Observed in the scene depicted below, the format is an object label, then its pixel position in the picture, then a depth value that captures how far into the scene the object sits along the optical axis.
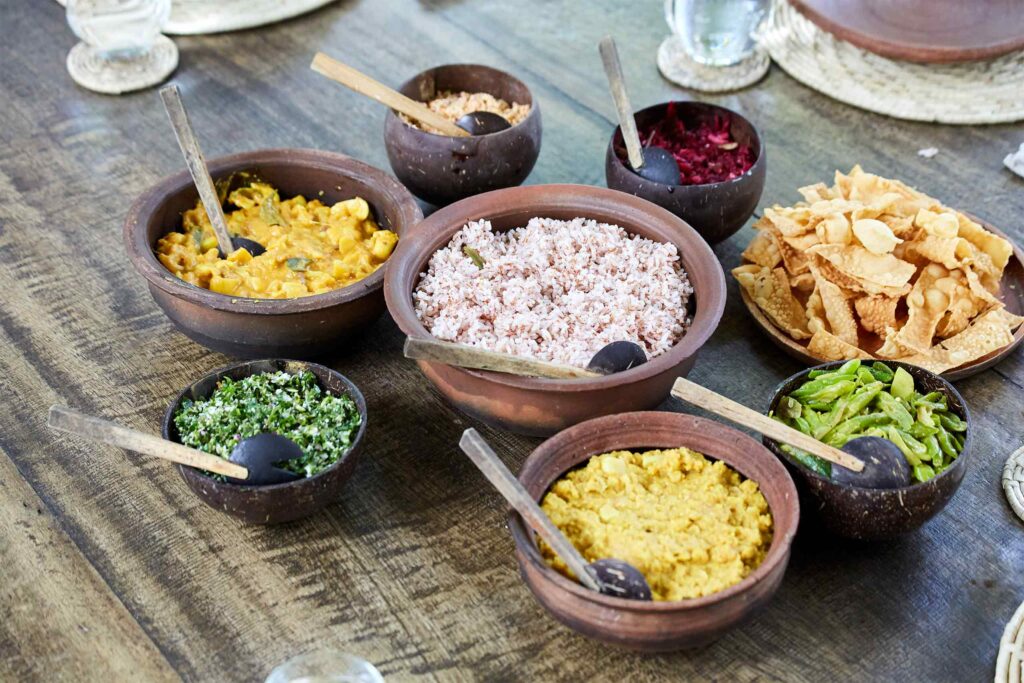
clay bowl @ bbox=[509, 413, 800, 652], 1.79
